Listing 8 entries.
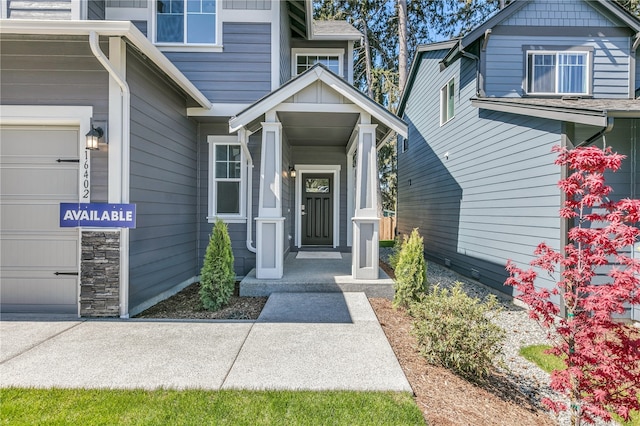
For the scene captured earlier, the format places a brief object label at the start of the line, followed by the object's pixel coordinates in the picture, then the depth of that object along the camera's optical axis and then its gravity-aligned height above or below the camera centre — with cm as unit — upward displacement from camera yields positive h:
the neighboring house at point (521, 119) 506 +155
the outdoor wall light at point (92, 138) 407 +80
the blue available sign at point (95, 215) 416 -9
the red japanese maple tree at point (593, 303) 226 -61
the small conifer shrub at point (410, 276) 493 -94
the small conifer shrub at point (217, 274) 486 -92
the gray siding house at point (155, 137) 424 +107
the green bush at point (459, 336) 312 -115
